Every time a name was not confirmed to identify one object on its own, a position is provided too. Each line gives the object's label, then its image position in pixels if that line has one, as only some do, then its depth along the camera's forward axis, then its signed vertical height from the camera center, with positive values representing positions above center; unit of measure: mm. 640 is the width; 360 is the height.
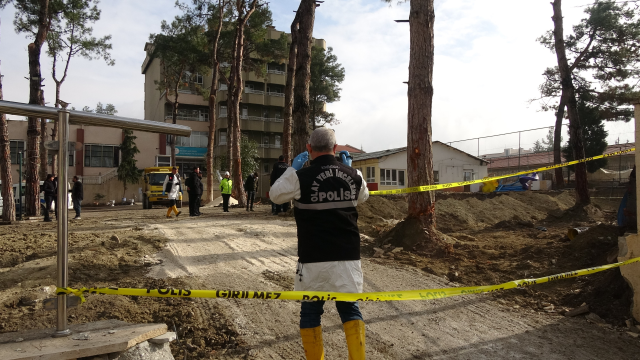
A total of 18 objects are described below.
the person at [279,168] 10992 +428
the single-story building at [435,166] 37125 +1648
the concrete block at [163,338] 3003 -1086
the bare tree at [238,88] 21328 +4922
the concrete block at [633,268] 4602 -911
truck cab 24719 -187
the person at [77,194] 15320 -329
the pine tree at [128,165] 36812 +1683
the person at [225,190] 17047 -210
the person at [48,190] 14484 -173
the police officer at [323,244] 2951 -414
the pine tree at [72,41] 24953 +8776
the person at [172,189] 14070 -139
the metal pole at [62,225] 2832 -264
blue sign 43281 +3397
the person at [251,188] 17359 -134
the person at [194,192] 14836 -250
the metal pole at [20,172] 15552 +473
